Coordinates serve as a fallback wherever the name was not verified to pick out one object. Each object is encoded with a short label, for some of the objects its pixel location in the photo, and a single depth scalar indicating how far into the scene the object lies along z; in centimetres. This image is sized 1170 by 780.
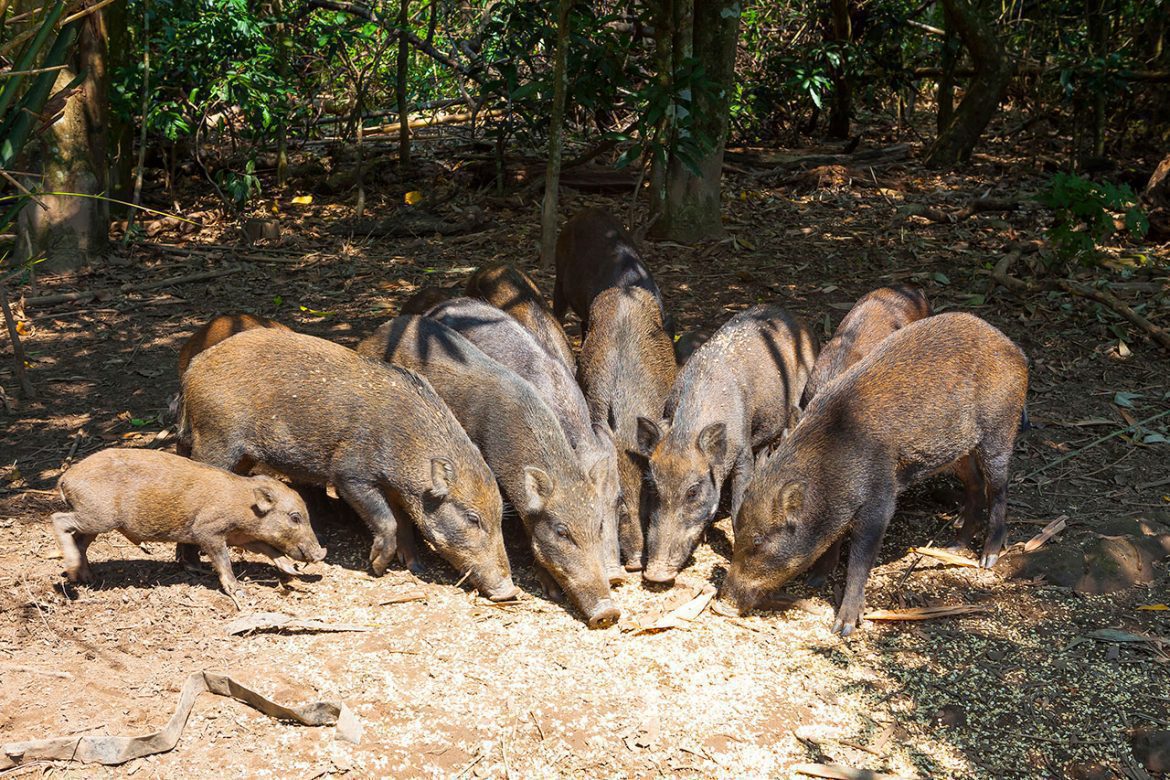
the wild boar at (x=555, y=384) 572
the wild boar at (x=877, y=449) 532
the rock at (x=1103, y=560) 532
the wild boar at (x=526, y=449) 532
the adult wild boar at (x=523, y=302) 718
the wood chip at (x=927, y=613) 519
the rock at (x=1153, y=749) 420
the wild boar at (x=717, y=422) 571
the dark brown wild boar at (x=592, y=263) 798
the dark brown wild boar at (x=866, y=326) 652
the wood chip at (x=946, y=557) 564
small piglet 485
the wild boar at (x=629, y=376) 600
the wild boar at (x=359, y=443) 548
